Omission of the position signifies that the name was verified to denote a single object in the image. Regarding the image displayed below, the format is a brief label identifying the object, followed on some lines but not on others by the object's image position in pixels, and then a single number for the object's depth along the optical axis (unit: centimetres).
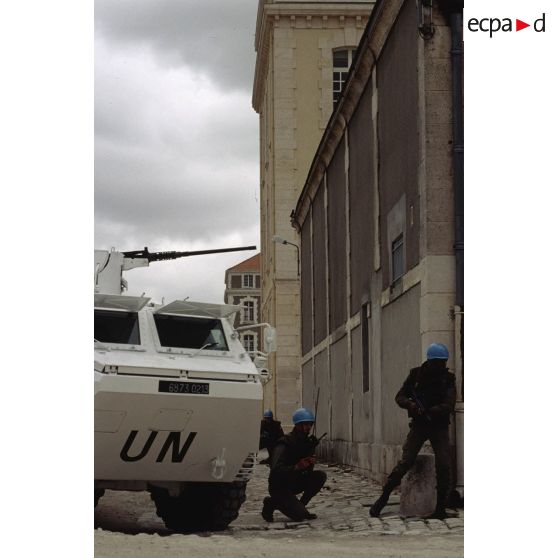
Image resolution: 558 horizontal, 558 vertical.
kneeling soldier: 1125
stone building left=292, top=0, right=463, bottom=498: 1267
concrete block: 1066
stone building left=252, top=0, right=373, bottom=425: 3606
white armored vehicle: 1005
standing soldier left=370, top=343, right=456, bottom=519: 1034
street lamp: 3209
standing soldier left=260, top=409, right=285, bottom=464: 1666
